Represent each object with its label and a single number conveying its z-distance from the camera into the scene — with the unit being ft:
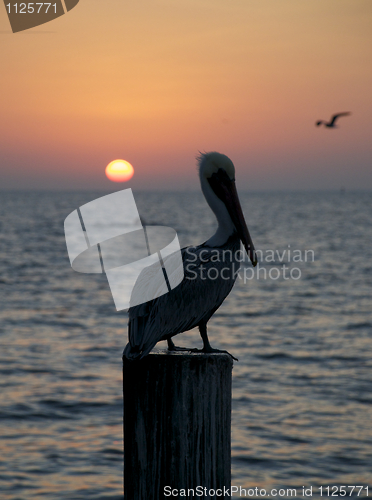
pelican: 19.79
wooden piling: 16.70
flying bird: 98.12
